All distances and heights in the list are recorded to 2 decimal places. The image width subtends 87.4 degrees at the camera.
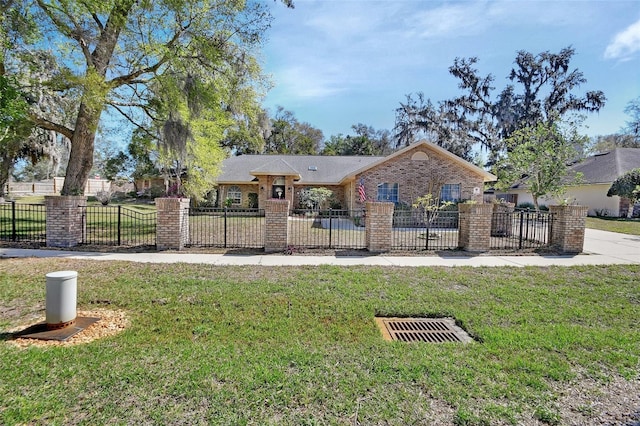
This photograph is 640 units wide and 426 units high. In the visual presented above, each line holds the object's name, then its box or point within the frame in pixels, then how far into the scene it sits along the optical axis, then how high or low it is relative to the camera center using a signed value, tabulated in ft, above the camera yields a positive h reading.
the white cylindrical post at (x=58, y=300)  12.87 -3.95
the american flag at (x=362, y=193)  59.93 +1.81
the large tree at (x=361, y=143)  141.49 +26.38
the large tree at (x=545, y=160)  46.83 +6.57
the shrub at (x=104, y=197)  90.43 +0.49
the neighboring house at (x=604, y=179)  75.68 +6.64
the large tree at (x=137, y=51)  33.35 +16.60
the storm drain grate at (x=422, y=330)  12.96 -5.19
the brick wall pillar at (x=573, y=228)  31.65 -2.08
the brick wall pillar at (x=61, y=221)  30.69 -2.12
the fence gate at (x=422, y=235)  33.60 -3.93
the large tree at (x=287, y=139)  138.77 +26.42
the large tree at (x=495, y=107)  107.34 +33.25
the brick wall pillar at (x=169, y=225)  30.09 -2.27
